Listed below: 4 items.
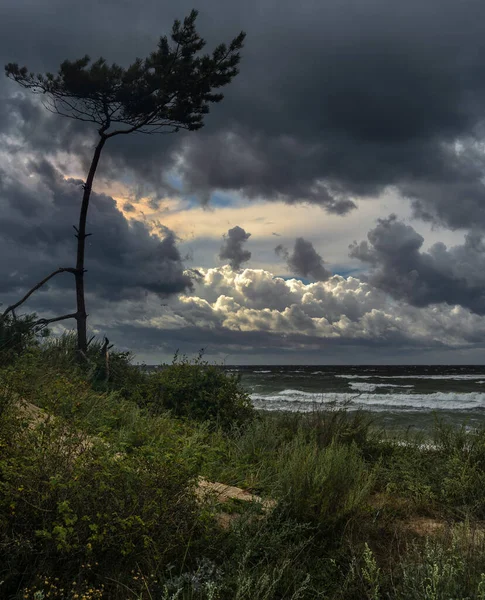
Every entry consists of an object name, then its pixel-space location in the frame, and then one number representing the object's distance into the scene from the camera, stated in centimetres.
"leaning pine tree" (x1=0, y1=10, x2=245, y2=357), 1581
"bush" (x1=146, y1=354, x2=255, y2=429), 1109
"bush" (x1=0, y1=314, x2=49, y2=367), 1279
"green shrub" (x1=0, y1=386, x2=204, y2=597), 370
